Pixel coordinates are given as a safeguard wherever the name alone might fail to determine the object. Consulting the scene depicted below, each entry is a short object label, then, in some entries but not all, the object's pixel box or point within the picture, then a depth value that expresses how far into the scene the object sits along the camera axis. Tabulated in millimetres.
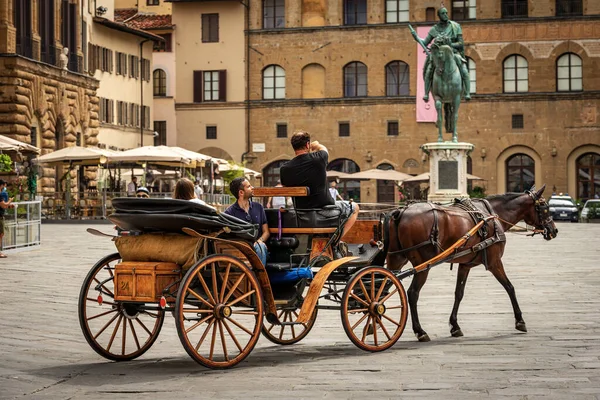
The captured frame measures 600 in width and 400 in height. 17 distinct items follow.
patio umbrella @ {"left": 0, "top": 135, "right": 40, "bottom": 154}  29106
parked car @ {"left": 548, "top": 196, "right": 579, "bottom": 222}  54719
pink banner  64438
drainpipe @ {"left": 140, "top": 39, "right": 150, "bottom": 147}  65125
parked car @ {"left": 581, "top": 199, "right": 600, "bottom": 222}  54281
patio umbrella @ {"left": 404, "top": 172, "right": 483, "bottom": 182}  55719
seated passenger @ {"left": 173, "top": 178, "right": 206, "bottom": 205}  11336
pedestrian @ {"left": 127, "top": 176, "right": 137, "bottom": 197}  45072
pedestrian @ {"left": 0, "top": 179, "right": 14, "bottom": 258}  24403
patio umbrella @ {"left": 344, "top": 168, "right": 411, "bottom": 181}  57719
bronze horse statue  35062
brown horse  12055
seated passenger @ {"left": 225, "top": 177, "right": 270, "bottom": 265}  10547
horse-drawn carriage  9523
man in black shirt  10836
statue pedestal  36531
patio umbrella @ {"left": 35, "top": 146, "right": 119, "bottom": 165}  42625
